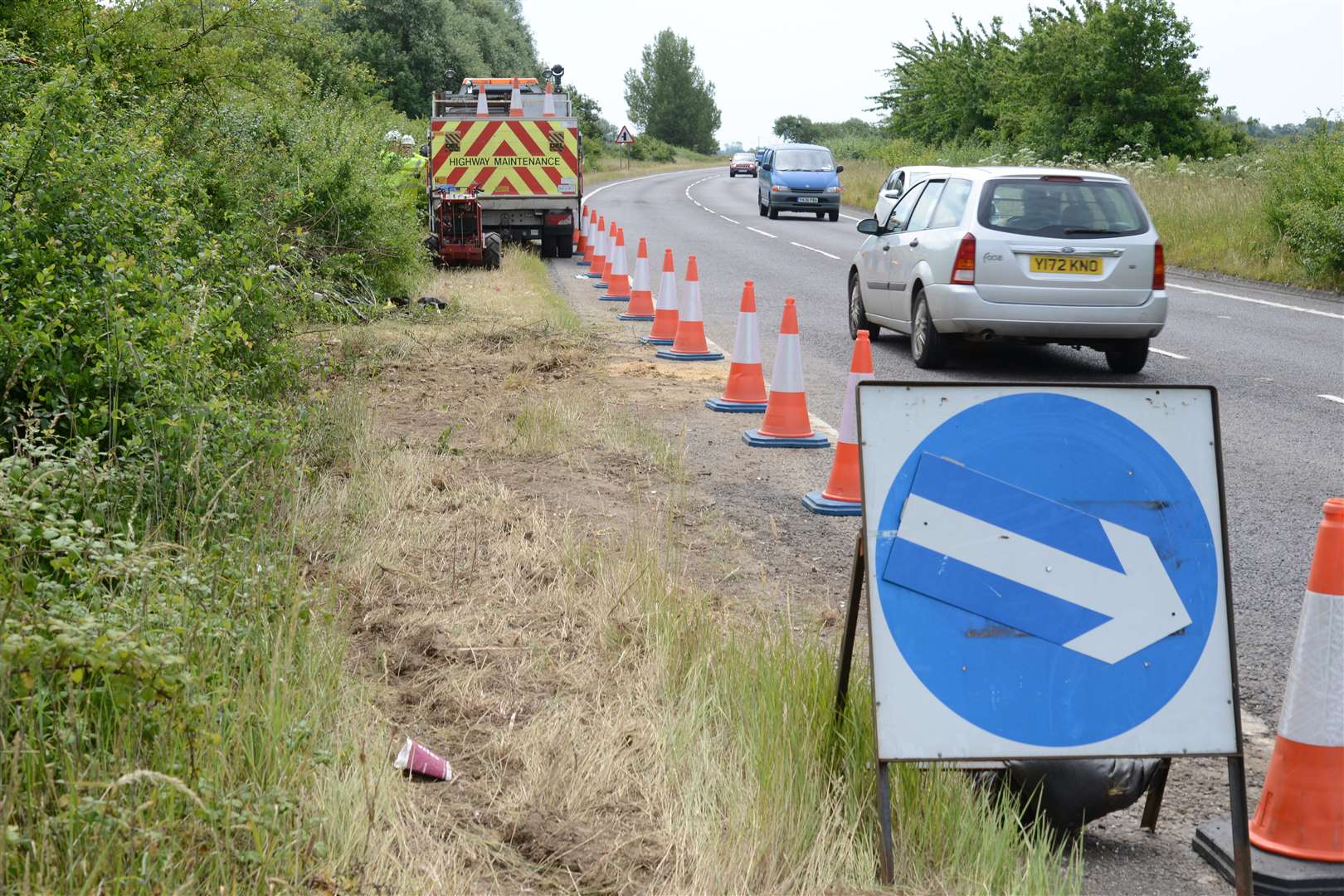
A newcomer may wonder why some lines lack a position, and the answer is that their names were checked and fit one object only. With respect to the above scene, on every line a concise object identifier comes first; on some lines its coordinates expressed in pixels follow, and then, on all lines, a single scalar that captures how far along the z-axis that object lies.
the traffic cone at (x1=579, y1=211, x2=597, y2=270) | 21.28
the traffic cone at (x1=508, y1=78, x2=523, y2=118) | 20.62
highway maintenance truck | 19.94
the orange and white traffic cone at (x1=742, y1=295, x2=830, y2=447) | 8.29
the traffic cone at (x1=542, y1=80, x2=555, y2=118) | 20.91
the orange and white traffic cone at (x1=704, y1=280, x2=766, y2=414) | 9.40
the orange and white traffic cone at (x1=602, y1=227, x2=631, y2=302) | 16.88
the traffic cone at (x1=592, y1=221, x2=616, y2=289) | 18.03
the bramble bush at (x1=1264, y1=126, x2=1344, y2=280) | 19.39
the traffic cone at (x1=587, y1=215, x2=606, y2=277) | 20.03
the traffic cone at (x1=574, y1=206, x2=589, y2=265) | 22.84
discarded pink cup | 3.51
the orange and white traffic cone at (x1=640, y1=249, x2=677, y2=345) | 12.68
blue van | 37.12
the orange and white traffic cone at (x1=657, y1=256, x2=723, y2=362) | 11.72
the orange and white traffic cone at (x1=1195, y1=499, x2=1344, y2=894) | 3.26
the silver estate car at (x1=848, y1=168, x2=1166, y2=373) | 10.50
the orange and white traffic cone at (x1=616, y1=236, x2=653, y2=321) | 14.75
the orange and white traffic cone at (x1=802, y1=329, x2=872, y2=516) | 6.61
